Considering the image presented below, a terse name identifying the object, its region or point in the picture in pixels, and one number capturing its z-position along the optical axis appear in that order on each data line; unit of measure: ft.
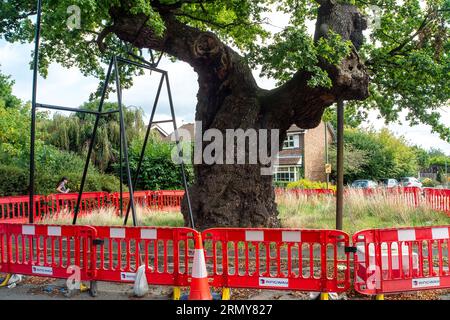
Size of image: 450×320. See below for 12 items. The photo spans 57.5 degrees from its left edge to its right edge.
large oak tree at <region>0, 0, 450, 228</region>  28.76
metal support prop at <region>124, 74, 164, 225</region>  30.60
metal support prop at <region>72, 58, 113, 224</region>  28.91
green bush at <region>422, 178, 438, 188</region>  163.08
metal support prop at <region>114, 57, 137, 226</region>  23.80
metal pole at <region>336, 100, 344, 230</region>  27.53
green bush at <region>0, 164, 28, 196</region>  50.96
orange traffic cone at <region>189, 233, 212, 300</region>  17.06
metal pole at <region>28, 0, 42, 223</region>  24.14
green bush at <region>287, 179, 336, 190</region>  96.74
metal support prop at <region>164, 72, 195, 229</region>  28.43
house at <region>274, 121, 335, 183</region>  144.05
